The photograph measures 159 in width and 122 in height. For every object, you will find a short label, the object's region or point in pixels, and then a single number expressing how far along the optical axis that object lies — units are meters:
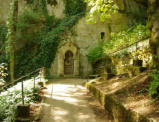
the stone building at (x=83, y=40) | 17.39
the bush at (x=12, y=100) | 4.74
